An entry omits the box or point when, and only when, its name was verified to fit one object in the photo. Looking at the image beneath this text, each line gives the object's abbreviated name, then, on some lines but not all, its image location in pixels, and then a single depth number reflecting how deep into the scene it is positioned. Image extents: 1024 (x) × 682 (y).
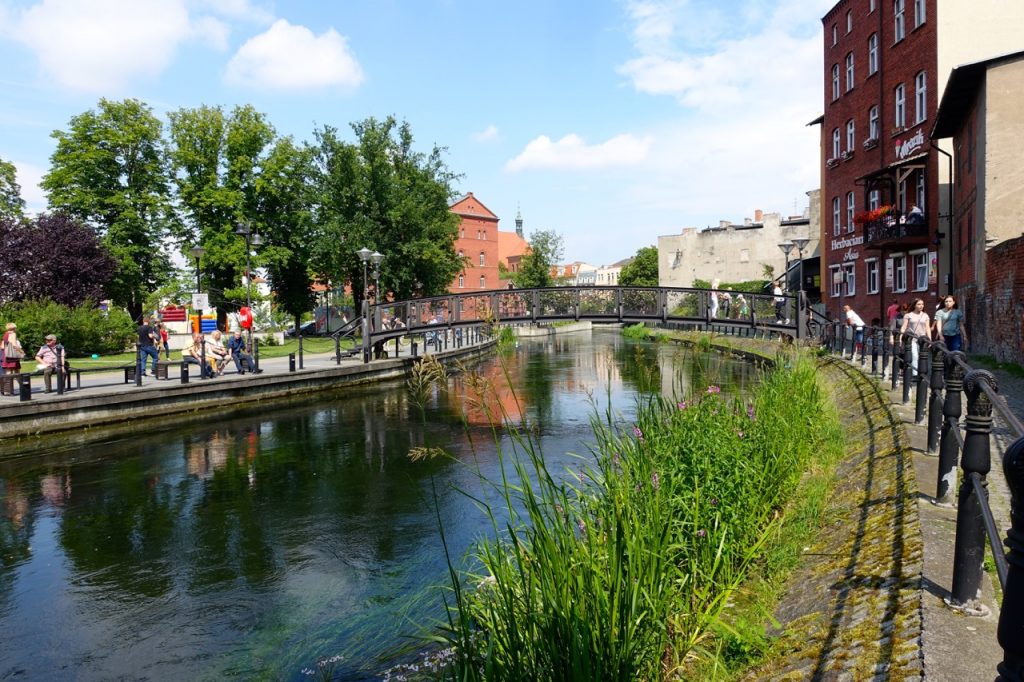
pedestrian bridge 20.39
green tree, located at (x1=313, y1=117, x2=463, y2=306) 46.50
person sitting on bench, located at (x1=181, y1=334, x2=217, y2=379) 19.74
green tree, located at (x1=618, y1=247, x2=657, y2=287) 87.25
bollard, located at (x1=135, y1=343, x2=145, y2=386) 17.22
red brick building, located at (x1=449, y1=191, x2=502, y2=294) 87.06
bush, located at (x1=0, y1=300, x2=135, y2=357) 27.58
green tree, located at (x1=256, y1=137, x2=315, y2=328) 45.06
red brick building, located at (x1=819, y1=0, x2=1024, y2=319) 23.98
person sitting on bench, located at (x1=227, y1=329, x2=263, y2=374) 21.78
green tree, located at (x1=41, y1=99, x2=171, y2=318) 40.84
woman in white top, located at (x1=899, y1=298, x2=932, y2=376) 13.93
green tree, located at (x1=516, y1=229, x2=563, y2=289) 72.25
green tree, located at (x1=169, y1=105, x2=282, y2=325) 42.62
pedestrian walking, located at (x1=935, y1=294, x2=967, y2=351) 13.88
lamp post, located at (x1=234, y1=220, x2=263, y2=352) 23.78
